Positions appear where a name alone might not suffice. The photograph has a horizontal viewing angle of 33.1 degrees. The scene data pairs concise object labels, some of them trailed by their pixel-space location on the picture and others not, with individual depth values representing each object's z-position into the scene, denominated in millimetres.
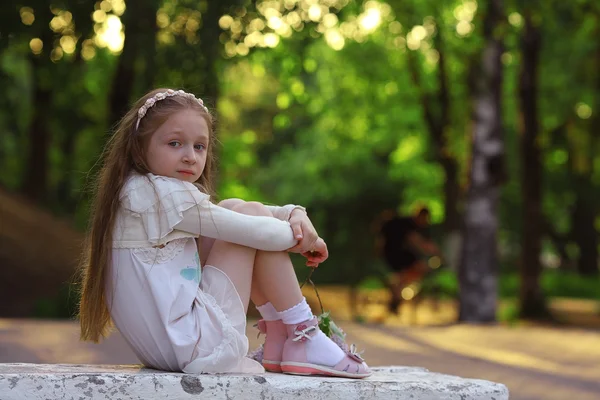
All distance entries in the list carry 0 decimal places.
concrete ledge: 3645
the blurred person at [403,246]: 18000
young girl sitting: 4141
